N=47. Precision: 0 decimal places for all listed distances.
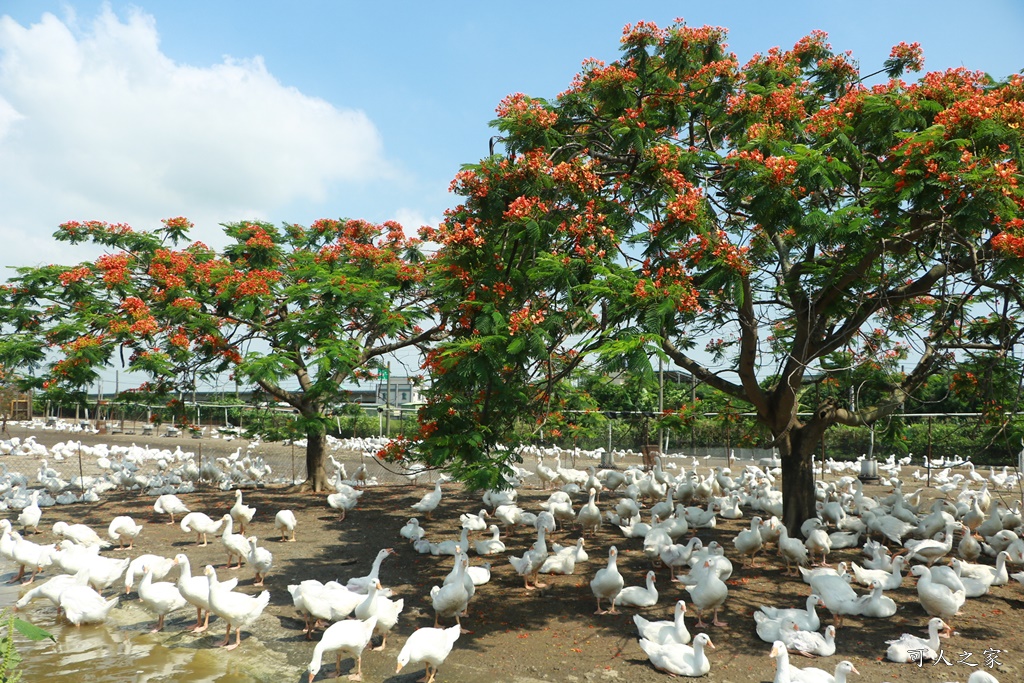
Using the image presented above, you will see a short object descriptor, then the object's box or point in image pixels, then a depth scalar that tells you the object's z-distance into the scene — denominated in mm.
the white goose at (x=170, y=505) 13102
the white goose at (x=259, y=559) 9133
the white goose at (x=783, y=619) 7047
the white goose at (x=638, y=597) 8133
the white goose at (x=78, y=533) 10586
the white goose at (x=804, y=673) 5438
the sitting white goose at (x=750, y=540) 9523
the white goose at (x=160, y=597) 7570
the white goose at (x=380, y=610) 6898
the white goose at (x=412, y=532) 11375
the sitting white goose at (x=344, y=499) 13453
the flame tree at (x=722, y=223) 6703
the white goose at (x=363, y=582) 8156
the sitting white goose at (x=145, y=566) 8391
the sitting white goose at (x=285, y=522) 11438
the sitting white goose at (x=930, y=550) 9445
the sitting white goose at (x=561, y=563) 9480
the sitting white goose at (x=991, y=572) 8484
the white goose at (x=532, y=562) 9062
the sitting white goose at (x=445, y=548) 10719
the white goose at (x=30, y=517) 12055
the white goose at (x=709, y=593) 7488
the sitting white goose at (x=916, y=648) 6555
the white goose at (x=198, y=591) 7507
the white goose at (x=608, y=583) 8016
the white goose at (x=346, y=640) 6152
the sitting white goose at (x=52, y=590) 8125
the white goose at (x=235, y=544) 9695
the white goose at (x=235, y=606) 7125
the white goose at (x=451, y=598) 7465
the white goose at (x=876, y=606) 7633
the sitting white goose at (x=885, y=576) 8438
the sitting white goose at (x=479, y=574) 8594
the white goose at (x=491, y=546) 10609
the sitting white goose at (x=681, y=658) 6375
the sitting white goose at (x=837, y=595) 7594
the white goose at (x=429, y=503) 13508
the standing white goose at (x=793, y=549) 9312
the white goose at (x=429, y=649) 6098
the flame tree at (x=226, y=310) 12797
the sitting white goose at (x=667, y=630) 6867
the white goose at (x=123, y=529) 10930
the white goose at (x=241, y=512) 11531
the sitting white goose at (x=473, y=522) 11562
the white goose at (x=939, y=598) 7363
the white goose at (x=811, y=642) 6707
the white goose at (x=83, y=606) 7711
